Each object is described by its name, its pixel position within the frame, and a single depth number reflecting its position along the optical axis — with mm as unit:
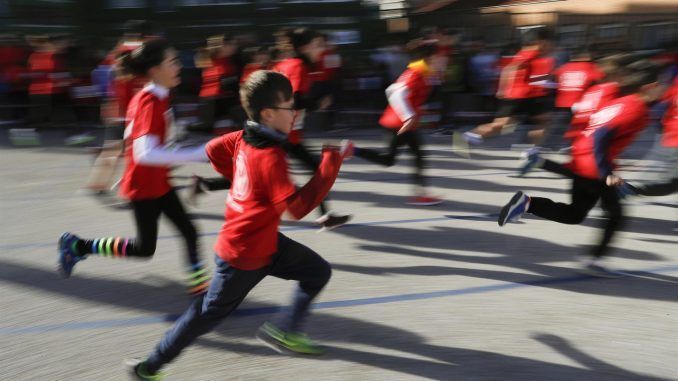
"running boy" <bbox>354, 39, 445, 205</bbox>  5512
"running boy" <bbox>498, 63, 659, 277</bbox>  3837
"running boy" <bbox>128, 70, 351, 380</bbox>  2521
